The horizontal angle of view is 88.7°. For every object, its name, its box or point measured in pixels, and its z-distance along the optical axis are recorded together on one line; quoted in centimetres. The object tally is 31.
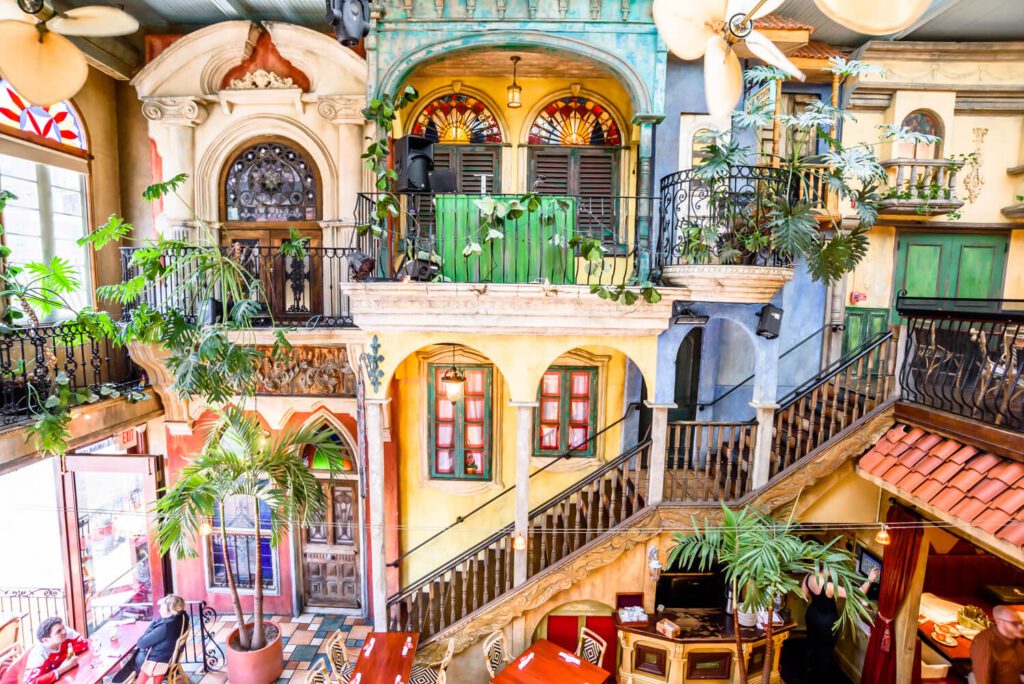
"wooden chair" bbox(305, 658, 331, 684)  616
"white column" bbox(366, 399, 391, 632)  689
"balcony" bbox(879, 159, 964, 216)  816
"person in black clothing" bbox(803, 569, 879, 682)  730
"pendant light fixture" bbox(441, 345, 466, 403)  761
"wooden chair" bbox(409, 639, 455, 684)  652
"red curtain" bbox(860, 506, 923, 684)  658
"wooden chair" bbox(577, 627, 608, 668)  716
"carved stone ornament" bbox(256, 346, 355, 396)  827
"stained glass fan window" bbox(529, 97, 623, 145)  847
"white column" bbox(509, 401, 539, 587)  691
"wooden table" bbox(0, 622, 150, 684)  653
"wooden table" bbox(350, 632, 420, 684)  619
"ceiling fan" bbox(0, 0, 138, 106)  309
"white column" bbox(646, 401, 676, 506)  679
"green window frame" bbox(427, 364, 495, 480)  883
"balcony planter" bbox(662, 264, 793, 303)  628
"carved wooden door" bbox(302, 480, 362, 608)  915
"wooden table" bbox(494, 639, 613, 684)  640
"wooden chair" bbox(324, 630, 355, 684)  661
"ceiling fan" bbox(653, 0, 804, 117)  297
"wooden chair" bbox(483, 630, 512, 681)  691
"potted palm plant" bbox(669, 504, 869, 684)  529
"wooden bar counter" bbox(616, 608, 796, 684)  700
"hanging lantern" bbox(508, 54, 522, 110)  781
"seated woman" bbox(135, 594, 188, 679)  684
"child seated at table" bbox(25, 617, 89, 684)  642
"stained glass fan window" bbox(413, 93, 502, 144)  848
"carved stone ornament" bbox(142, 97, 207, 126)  815
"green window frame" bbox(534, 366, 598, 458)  882
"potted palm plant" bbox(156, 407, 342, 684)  641
